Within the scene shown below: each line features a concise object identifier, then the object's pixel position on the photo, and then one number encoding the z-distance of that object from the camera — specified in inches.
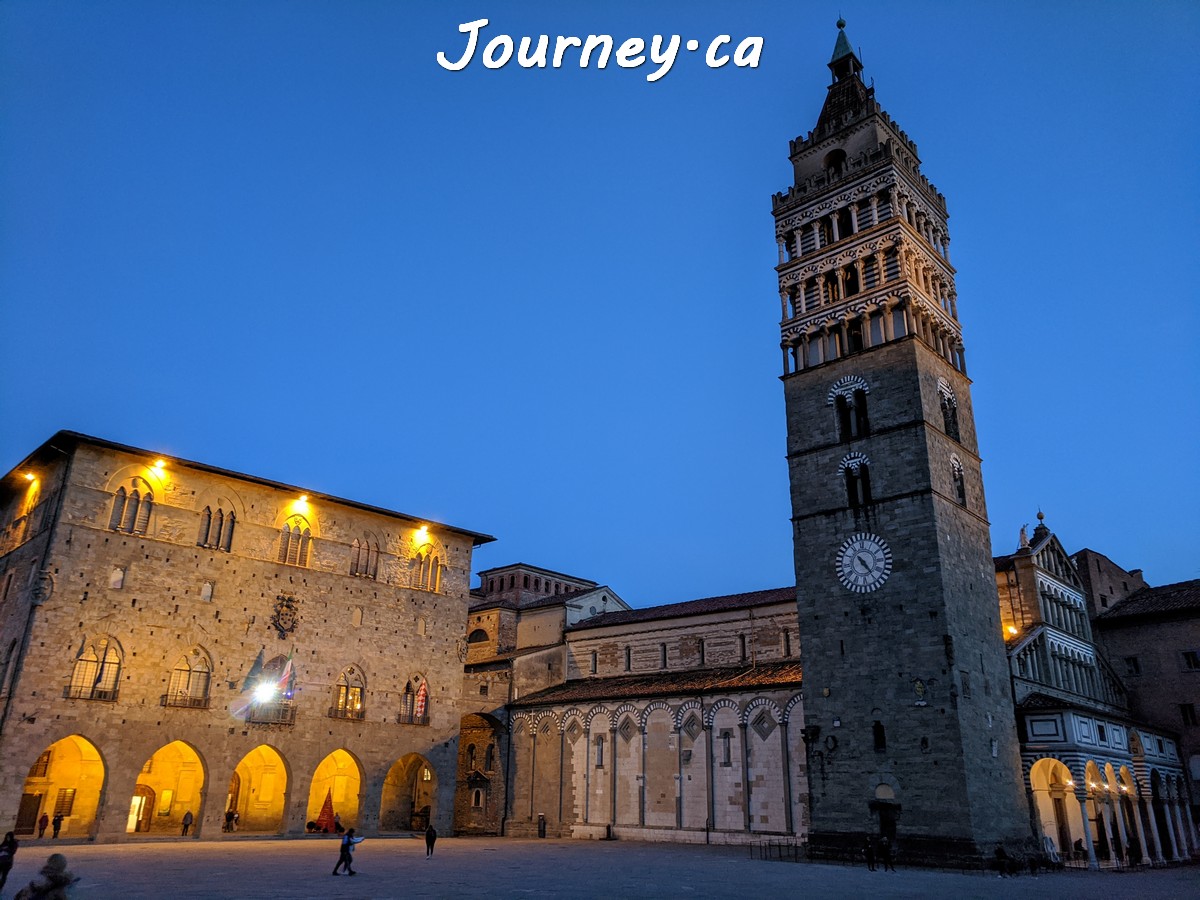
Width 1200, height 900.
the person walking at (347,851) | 787.4
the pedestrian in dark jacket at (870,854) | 941.2
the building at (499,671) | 1620.3
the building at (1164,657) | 1456.7
